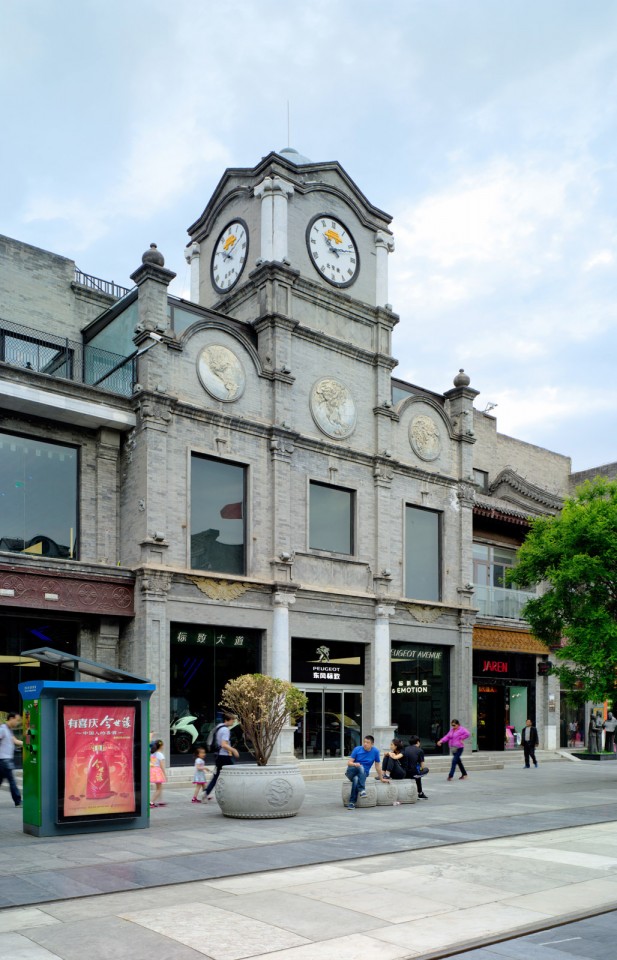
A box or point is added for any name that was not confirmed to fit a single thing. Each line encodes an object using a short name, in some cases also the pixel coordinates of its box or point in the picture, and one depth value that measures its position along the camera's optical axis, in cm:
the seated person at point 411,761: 1923
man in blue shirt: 1764
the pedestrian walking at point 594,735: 3456
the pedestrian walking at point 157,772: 1773
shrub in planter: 1673
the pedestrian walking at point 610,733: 3578
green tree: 2442
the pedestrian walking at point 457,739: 2342
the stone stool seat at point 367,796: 1784
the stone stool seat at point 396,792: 1814
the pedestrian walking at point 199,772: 1856
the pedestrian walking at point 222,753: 1838
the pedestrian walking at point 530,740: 2948
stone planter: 1584
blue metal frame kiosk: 1374
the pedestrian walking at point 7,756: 1633
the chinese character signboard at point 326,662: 2628
